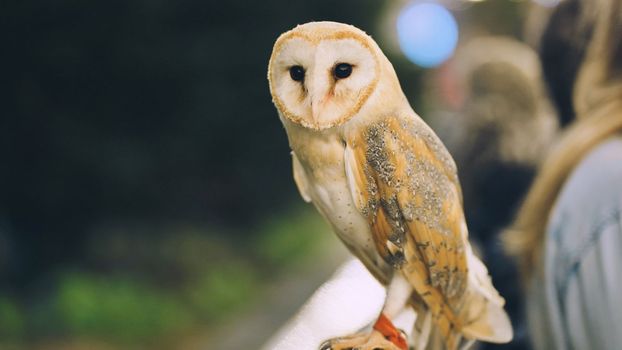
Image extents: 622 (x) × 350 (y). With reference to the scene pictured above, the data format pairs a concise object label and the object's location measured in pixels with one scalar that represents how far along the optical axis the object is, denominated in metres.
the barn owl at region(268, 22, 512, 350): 1.53
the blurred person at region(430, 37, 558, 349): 2.47
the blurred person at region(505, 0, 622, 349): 1.74
